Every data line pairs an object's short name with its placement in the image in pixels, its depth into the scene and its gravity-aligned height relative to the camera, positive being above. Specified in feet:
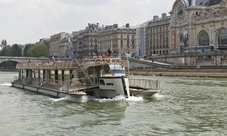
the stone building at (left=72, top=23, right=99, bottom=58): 567.59 +39.06
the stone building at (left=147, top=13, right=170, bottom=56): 435.94 +36.22
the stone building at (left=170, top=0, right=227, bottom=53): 314.55 +37.20
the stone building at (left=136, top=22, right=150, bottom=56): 463.42 +33.38
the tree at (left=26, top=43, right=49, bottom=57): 591.78 +24.30
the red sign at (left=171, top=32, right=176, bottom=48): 373.20 +25.31
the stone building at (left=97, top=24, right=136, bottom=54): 492.54 +38.03
